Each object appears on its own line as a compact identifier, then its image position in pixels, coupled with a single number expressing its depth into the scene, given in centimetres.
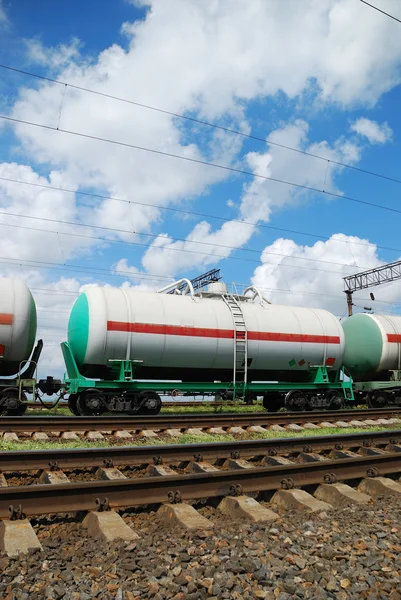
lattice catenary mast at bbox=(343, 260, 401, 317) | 3682
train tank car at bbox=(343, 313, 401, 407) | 1970
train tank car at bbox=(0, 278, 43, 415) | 1312
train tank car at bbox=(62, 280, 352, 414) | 1384
